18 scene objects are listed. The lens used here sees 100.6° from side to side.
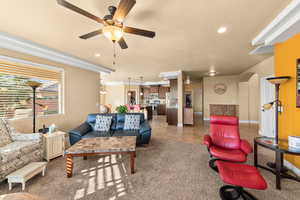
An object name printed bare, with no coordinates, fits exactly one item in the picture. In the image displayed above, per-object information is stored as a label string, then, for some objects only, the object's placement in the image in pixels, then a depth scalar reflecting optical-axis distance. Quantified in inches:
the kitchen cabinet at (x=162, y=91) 422.6
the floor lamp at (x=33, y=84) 107.8
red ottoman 55.1
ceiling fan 52.6
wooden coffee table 84.0
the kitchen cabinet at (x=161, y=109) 400.2
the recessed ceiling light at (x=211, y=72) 243.9
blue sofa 123.1
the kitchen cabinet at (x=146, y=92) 433.6
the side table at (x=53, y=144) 105.6
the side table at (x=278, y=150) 70.7
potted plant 171.7
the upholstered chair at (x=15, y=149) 75.8
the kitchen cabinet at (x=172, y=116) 252.2
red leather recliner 84.6
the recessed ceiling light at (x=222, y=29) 92.6
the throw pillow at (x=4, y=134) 89.2
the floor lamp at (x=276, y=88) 80.4
